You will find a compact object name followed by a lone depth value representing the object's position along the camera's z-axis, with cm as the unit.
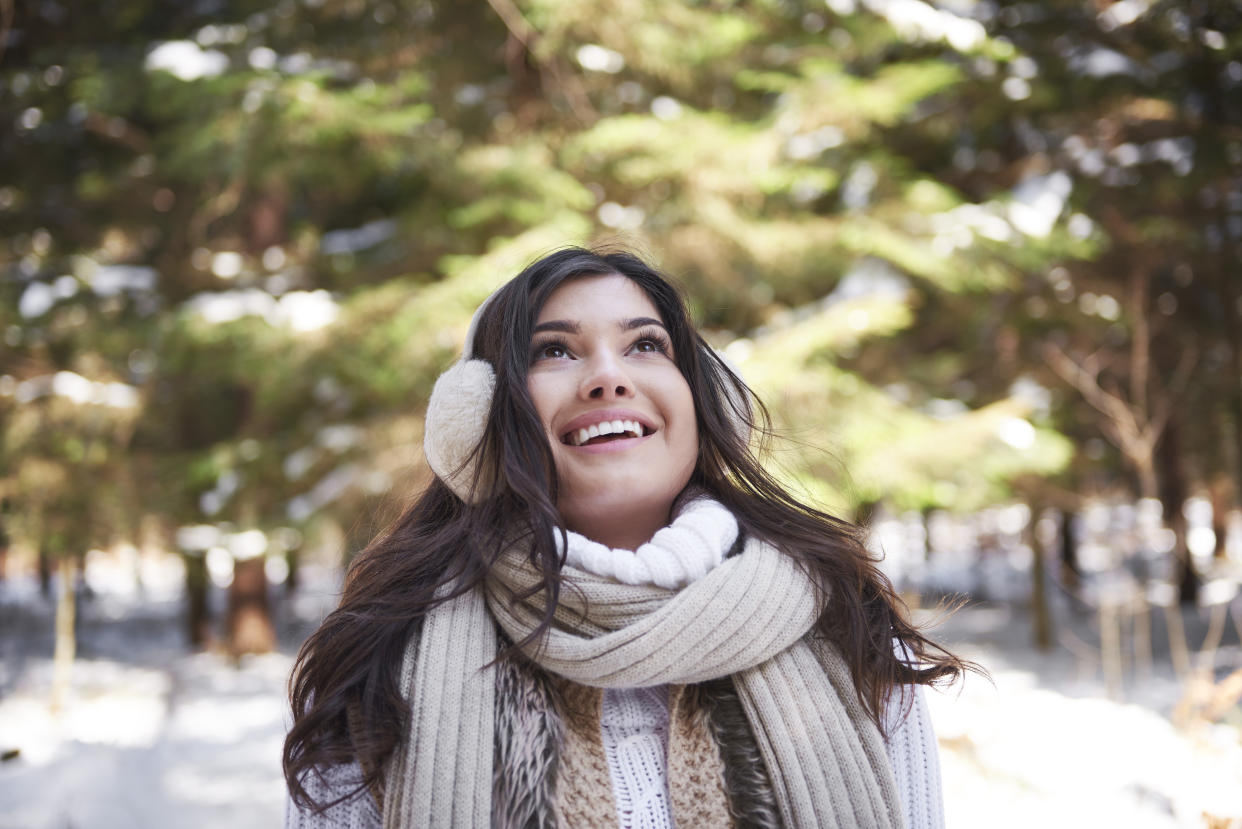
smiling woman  129
